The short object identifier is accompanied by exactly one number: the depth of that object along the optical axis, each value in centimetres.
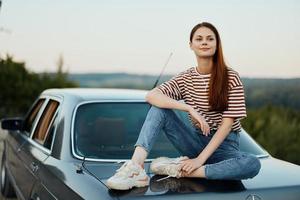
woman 280
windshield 353
